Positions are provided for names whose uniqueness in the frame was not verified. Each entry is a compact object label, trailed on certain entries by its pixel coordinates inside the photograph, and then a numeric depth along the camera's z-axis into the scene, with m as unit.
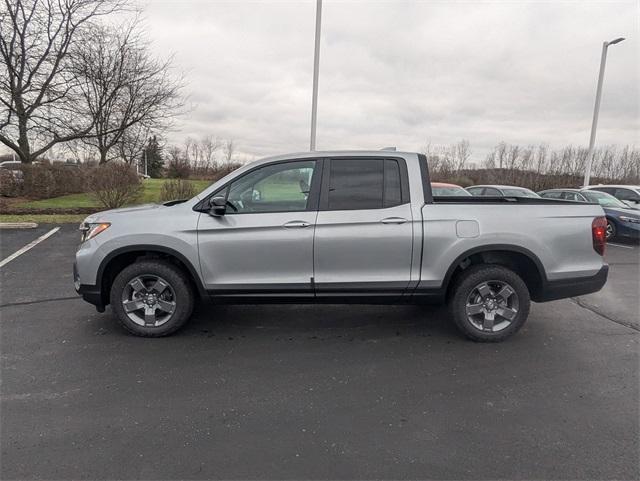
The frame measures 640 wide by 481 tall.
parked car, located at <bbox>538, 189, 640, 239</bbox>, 10.57
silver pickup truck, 3.84
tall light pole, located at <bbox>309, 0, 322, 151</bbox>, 12.24
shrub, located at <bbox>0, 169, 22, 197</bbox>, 14.35
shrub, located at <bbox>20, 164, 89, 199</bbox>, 14.90
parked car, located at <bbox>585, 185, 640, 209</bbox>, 12.68
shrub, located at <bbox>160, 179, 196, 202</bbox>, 13.92
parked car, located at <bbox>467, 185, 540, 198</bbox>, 12.20
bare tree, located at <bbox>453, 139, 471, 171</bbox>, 39.56
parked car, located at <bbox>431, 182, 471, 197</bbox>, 10.95
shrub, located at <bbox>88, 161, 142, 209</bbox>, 12.89
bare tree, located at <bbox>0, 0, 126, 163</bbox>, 15.80
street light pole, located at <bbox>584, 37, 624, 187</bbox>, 18.12
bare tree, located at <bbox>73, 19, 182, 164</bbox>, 17.45
